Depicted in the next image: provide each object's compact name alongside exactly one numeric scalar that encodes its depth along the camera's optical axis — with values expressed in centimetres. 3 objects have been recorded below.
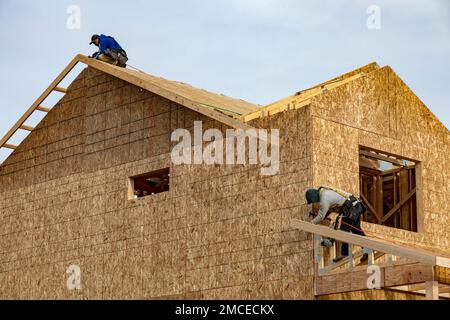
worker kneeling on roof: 2156
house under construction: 1681
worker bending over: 1617
